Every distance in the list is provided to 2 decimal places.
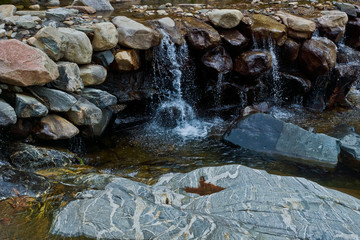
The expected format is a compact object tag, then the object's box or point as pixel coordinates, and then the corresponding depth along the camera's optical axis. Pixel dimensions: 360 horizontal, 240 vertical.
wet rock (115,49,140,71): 6.02
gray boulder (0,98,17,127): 4.28
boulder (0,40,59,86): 4.38
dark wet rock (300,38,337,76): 7.61
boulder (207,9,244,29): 7.17
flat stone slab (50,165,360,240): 2.66
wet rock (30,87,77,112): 4.80
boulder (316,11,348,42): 8.34
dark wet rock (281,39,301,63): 7.68
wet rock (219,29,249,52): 7.12
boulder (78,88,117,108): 5.48
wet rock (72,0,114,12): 8.16
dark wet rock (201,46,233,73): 6.99
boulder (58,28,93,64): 5.25
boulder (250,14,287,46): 7.38
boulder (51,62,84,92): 5.00
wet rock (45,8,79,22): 6.50
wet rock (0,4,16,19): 6.31
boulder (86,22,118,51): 5.73
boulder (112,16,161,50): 6.07
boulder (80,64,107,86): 5.51
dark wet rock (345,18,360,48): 8.91
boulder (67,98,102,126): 5.11
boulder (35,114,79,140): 4.77
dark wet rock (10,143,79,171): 4.36
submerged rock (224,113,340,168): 5.64
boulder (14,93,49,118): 4.48
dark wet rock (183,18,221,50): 6.85
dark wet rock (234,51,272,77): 7.09
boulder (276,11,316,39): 7.66
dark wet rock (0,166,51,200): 3.21
